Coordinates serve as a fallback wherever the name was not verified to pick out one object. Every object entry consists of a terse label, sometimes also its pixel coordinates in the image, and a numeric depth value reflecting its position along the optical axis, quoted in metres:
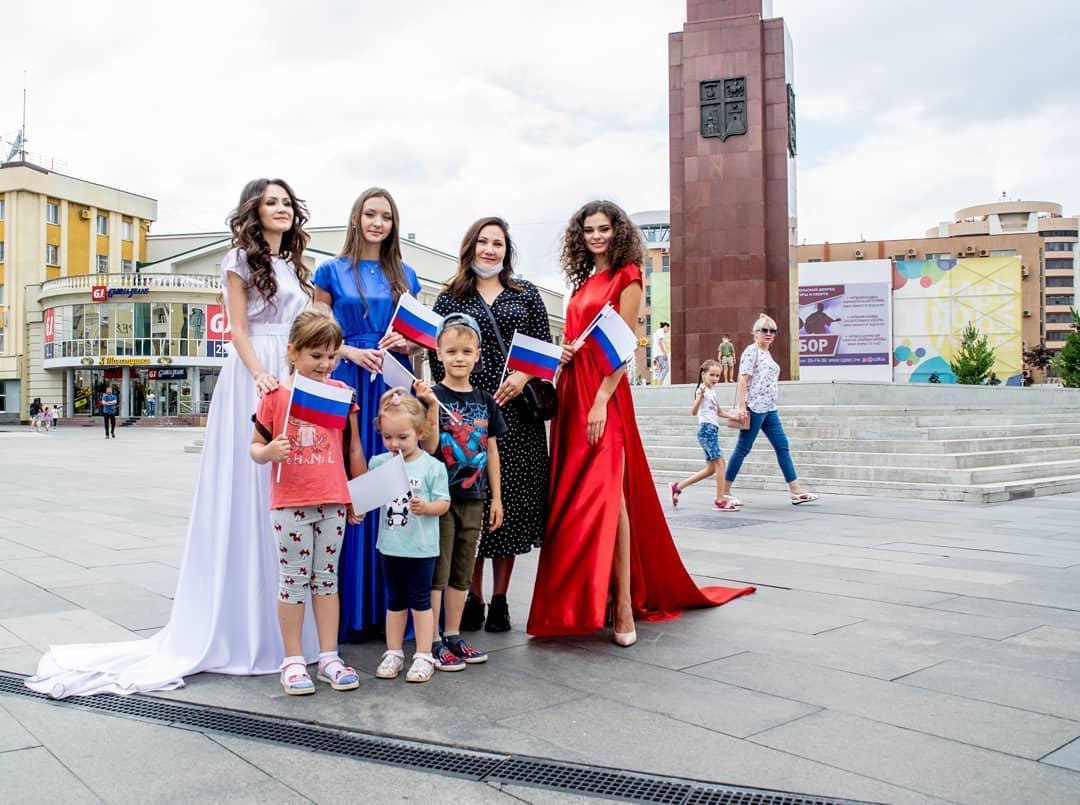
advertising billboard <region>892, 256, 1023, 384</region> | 69.12
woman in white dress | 3.91
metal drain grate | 2.63
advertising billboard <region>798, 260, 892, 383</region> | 67.06
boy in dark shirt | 4.08
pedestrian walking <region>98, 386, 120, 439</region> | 31.53
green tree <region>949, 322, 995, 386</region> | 55.41
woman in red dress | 4.36
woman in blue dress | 4.34
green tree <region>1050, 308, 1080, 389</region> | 50.28
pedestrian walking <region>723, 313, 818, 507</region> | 9.39
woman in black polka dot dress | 4.52
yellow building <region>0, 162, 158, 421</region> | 49.78
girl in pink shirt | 3.63
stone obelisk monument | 20.70
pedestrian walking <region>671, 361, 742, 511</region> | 9.69
